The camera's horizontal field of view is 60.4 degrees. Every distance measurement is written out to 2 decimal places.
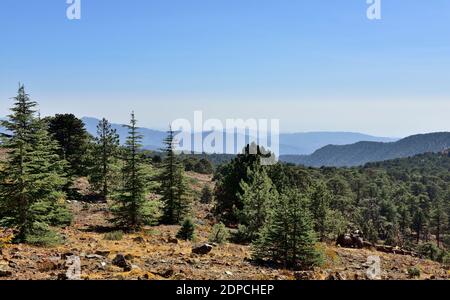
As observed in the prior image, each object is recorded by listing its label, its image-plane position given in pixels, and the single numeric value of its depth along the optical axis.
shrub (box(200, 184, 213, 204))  75.31
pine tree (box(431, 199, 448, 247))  105.00
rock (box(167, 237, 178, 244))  25.69
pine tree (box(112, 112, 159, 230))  29.98
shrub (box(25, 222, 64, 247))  19.78
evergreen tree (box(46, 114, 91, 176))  48.16
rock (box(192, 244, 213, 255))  21.19
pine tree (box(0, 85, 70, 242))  19.89
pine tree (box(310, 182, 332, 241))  42.50
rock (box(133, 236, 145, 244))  24.41
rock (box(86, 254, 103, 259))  16.93
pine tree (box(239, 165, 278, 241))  32.16
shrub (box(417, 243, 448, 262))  63.06
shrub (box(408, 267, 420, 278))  21.29
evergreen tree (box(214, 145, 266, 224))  43.97
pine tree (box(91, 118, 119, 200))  44.09
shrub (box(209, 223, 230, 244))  28.28
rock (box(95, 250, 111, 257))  17.95
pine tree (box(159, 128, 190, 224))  36.56
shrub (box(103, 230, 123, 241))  24.98
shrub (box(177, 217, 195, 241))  28.30
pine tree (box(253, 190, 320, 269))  20.83
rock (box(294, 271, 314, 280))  16.30
